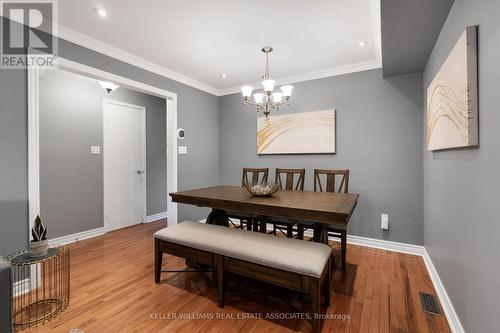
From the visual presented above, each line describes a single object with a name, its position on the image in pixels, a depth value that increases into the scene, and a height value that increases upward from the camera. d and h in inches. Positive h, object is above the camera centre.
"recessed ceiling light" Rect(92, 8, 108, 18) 79.2 +53.3
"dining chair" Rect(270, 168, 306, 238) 103.7 -9.9
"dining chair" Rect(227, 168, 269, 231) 118.0 -25.1
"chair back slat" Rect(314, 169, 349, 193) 106.1 -5.9
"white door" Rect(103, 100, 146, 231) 148.6 +1.4
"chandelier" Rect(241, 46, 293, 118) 96.9 +32.3
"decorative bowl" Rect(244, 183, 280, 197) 91.1 -9.7
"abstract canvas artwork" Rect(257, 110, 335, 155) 131.6 +19.2
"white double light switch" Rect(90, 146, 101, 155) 139.9 +9.8
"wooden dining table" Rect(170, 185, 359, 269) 66.7 -12.7
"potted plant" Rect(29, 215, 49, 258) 64.1 -21.1
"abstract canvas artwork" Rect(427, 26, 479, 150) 49.1 +16.8
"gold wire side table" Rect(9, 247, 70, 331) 64.0 -43.2
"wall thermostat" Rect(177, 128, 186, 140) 141.3 +19.8
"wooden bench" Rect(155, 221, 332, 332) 60.4 -26.6
